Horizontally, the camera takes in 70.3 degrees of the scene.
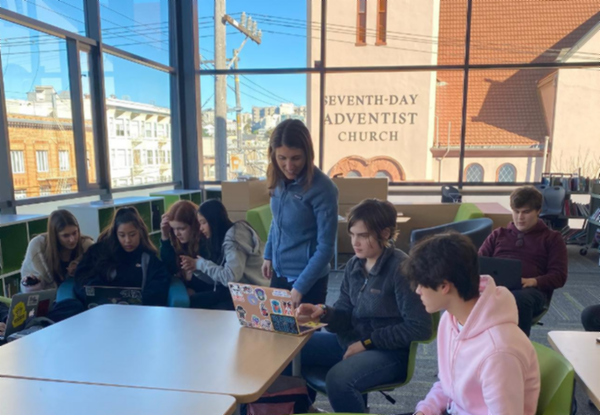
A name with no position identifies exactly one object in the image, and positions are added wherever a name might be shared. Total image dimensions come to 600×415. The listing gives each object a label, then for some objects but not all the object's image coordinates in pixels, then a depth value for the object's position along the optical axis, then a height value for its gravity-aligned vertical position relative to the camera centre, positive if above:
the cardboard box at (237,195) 4.92 -0.48
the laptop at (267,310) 1.52 -0.58
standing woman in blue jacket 1.90 -0.28
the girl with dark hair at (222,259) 2.38 -0.61
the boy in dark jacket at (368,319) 1.60 -0.66
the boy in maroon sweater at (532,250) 2.41 -0.58
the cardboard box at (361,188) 5.26 -0.43
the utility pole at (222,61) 6.27 +1.34
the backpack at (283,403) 1.55 -0.91
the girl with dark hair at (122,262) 2.47 -0.64
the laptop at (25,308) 1.87 -0.72
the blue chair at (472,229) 3.23 -0.61
